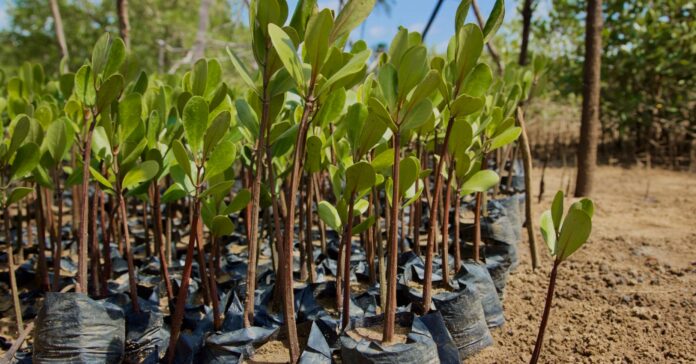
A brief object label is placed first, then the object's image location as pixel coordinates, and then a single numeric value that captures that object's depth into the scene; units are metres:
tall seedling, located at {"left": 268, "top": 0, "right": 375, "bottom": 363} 0.87
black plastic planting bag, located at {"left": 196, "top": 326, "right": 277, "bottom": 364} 1.08
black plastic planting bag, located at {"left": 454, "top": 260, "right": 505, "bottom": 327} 1.41
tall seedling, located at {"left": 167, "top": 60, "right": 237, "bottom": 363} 1.01
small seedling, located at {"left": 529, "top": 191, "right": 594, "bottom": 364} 0.96
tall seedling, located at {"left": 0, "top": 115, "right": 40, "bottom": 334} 1.19
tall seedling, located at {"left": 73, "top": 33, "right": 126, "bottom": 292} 1.12
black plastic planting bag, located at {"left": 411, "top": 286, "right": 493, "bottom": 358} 1.28
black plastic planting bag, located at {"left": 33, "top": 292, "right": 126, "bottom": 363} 1.10
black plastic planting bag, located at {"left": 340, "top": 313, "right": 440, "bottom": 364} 0.99
